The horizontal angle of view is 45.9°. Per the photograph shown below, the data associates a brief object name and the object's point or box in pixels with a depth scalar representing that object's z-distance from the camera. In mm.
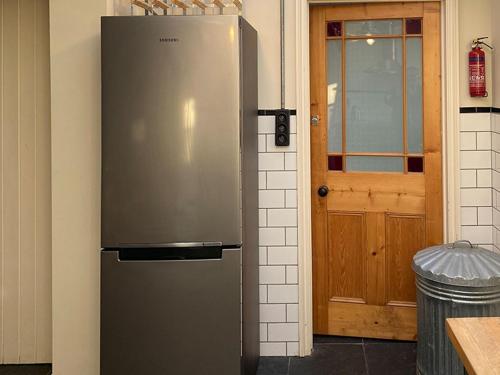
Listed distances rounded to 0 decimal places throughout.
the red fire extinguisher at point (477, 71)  3316
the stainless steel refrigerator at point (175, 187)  2764
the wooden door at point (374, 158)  3516
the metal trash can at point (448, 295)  2803
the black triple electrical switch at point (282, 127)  3395
